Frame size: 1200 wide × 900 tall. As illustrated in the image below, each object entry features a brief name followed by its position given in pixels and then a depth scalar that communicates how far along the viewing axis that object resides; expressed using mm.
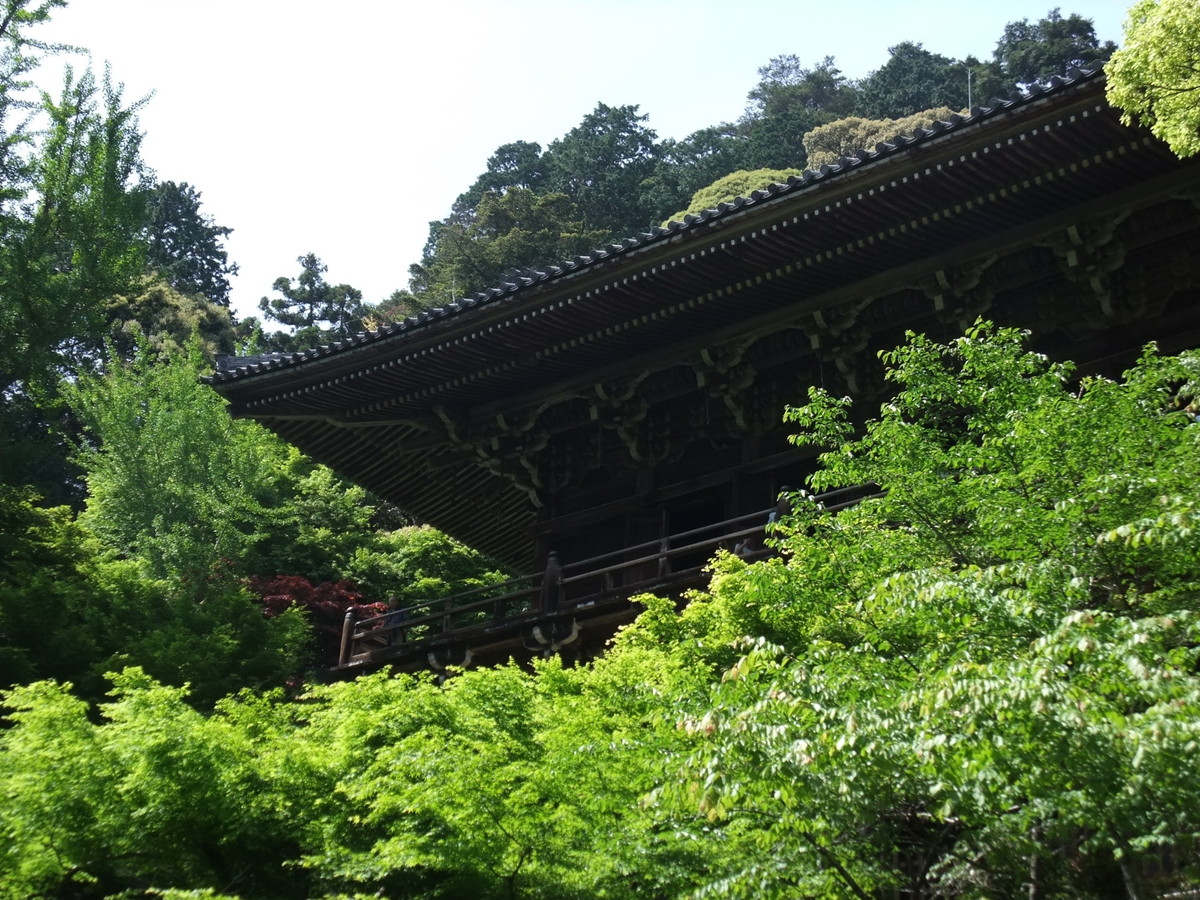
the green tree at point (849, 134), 48938
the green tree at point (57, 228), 20438
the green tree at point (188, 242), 53500
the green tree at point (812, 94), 63500
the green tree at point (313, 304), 50062
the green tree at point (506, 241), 43688
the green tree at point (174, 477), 24234
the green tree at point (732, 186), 43906
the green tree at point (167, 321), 41438
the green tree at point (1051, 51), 53531
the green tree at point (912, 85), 56531
